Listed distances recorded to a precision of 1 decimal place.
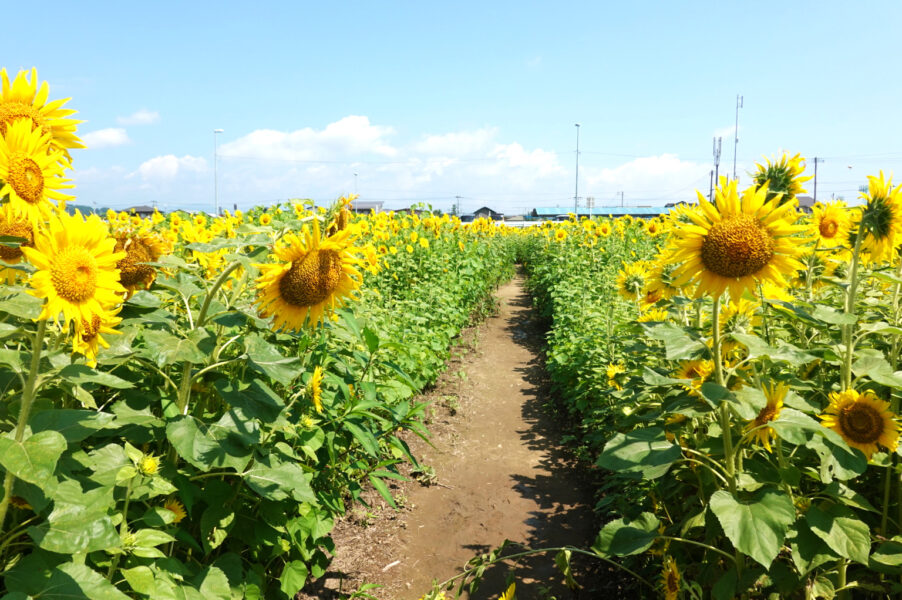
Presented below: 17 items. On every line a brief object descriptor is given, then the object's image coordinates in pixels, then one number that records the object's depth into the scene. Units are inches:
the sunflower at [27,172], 62.0
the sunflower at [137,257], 76.9
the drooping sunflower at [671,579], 88.2
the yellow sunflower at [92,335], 60.1
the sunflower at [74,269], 54.1
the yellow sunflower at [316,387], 93.8
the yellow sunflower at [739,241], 73.8
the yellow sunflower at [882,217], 87.4
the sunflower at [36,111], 69.2
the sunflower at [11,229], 62.6
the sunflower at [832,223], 114.1
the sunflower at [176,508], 75.9
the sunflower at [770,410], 78.8
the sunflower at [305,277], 77.1
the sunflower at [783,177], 80.2
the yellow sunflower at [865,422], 78.2
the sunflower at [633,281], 163.4
